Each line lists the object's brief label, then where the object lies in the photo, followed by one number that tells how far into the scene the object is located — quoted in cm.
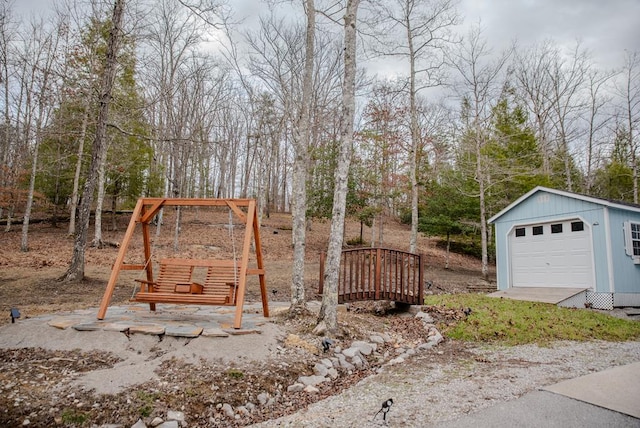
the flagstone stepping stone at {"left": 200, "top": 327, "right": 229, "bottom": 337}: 405
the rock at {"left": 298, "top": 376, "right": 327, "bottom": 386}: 367
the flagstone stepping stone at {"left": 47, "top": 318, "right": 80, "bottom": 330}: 407
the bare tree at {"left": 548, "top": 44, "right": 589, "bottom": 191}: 1811
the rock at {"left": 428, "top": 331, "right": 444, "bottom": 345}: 554
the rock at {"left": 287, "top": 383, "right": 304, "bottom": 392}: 351
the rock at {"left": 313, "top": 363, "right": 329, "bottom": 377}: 395
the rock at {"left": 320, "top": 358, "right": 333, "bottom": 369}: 413
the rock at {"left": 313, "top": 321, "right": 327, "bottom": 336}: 491
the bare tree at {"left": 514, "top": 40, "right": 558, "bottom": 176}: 1852
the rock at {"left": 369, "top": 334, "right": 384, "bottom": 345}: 521
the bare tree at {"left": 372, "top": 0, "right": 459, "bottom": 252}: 1327
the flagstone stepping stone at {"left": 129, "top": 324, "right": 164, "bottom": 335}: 403
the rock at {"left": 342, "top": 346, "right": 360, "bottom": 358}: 448
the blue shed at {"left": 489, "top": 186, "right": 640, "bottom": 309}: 936
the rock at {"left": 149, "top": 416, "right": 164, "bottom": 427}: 270
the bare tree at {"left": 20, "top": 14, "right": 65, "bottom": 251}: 1316
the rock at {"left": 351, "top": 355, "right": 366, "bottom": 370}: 436
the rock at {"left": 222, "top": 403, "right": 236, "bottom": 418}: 298
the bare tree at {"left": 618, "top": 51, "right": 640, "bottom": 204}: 1619
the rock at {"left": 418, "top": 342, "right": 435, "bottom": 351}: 523
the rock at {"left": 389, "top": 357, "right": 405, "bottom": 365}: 454
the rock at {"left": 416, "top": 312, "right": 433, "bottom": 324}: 673
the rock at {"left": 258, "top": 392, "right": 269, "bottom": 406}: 322
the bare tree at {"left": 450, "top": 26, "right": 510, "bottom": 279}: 1471
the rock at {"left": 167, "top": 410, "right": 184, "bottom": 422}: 277
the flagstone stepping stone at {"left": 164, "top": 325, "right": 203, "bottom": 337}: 401
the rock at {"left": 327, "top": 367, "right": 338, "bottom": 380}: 398
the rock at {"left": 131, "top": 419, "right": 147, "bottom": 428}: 262
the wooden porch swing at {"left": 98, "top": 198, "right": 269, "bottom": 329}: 448
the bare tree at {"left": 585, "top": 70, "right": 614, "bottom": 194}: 1766
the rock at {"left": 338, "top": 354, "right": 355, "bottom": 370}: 427
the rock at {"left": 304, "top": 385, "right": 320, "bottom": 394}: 354
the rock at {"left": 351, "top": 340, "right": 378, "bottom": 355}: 472
